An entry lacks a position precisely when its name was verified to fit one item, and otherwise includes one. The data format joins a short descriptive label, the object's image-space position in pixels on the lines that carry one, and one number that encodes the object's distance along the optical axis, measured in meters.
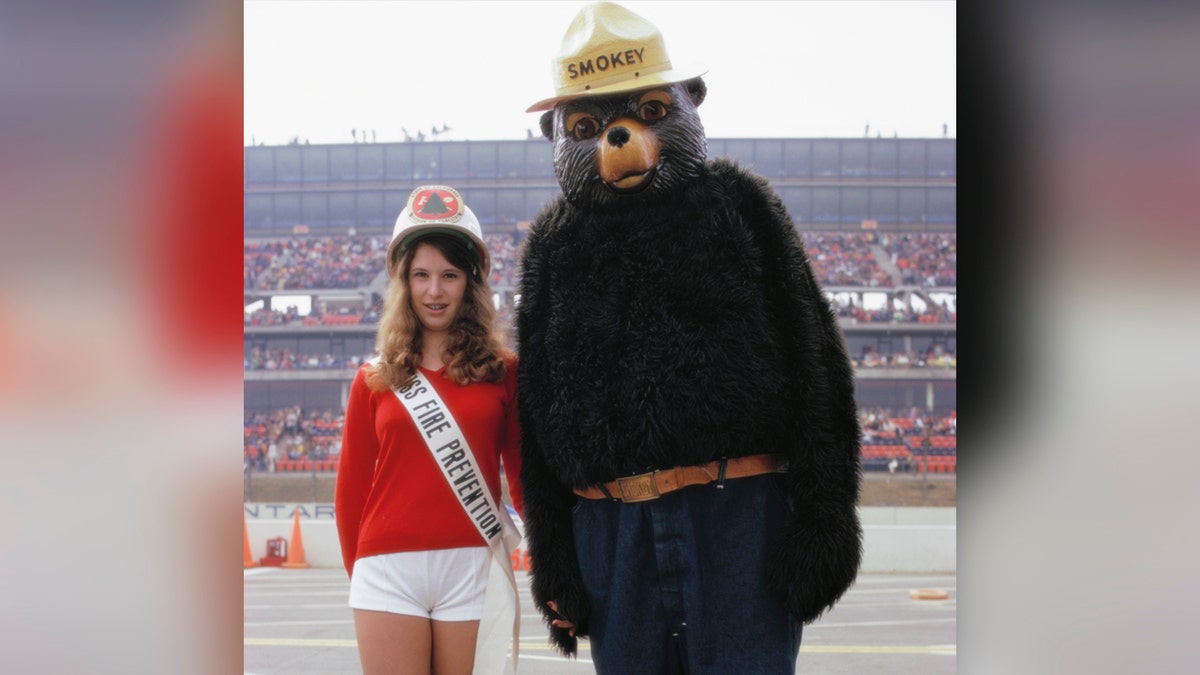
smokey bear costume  2.09
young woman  2.43
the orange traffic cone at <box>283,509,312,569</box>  11.73
